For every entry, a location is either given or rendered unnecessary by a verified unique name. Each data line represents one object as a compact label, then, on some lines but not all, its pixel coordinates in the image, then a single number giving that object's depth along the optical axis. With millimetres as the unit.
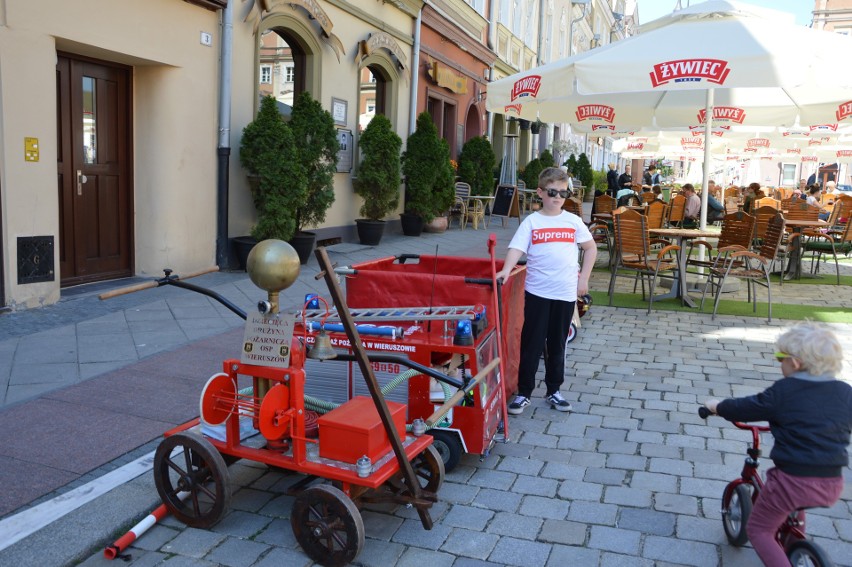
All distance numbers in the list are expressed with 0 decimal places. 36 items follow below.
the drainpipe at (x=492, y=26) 21203
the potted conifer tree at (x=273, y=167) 9391
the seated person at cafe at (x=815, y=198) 15359
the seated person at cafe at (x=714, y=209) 12758
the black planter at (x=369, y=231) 12992
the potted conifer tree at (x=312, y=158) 10180
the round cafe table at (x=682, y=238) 8703
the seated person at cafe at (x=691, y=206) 13055
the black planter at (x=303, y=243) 10078
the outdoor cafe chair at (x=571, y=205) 11633
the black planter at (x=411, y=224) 14852
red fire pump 3086
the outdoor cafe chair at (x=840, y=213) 13086
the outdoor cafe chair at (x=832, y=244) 11312
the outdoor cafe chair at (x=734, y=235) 8945
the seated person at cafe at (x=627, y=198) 15078
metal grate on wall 6898
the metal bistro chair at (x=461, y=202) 17453
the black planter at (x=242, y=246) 9523
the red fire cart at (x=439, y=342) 3938
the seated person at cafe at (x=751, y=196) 14656
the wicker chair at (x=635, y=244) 8492
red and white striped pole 3127
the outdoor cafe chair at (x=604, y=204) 13516
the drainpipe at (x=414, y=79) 15570
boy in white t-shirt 4914
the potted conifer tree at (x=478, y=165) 18453
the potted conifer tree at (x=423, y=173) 14500
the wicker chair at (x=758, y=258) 8305
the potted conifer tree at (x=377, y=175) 12852
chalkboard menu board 18672
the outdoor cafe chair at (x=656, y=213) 11297
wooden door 7776
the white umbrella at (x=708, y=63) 7258
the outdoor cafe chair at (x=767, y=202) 15328
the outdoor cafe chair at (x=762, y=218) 10283
